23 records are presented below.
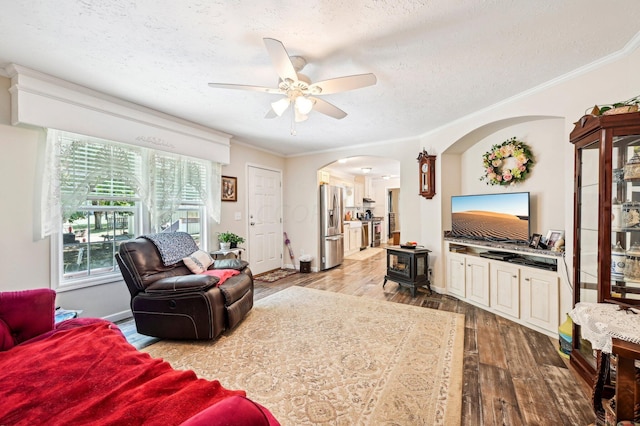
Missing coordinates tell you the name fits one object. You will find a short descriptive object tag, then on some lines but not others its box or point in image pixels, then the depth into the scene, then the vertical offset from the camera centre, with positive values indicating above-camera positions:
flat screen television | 2.95 -0.07
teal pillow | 2.99 -0.63
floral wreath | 3.03 +0.61
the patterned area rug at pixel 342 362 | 1.59 -1.22
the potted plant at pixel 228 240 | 3.93 -0.45
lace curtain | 2.38 +0.40
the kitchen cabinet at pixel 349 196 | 7.73 +0.46
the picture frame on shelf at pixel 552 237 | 2.63 -0.27
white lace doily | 1.30 -0.61
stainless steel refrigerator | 5.24 -0.33
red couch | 0.80 -0.67
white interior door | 4.77 -0.16
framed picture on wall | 4.21 +0.38
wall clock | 3.79 +0.54
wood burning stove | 3.67 -0.84
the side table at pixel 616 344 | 1.24 -0.67
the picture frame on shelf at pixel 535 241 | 2.77 -0.32
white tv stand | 2.49 -0.78
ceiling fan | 1.69 +0.95
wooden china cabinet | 1.66 +0.01
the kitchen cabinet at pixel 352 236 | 6.85 -0.71
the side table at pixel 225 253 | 3.76 -0.63
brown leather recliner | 2.29 -0.82
